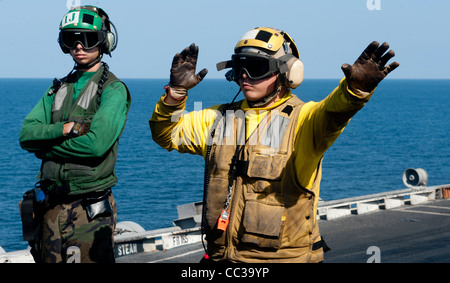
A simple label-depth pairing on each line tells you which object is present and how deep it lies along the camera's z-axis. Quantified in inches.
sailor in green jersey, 238.7
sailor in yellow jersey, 186.4
